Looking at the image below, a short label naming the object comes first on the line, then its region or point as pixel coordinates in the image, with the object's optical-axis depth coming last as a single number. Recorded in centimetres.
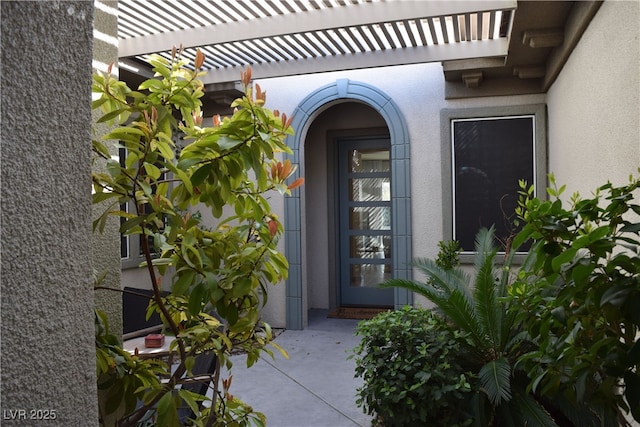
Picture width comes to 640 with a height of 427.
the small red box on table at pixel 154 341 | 352
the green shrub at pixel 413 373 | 332
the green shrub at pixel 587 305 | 125
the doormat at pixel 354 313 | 758
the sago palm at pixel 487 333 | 325
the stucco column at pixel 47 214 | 72
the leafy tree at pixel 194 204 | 130
